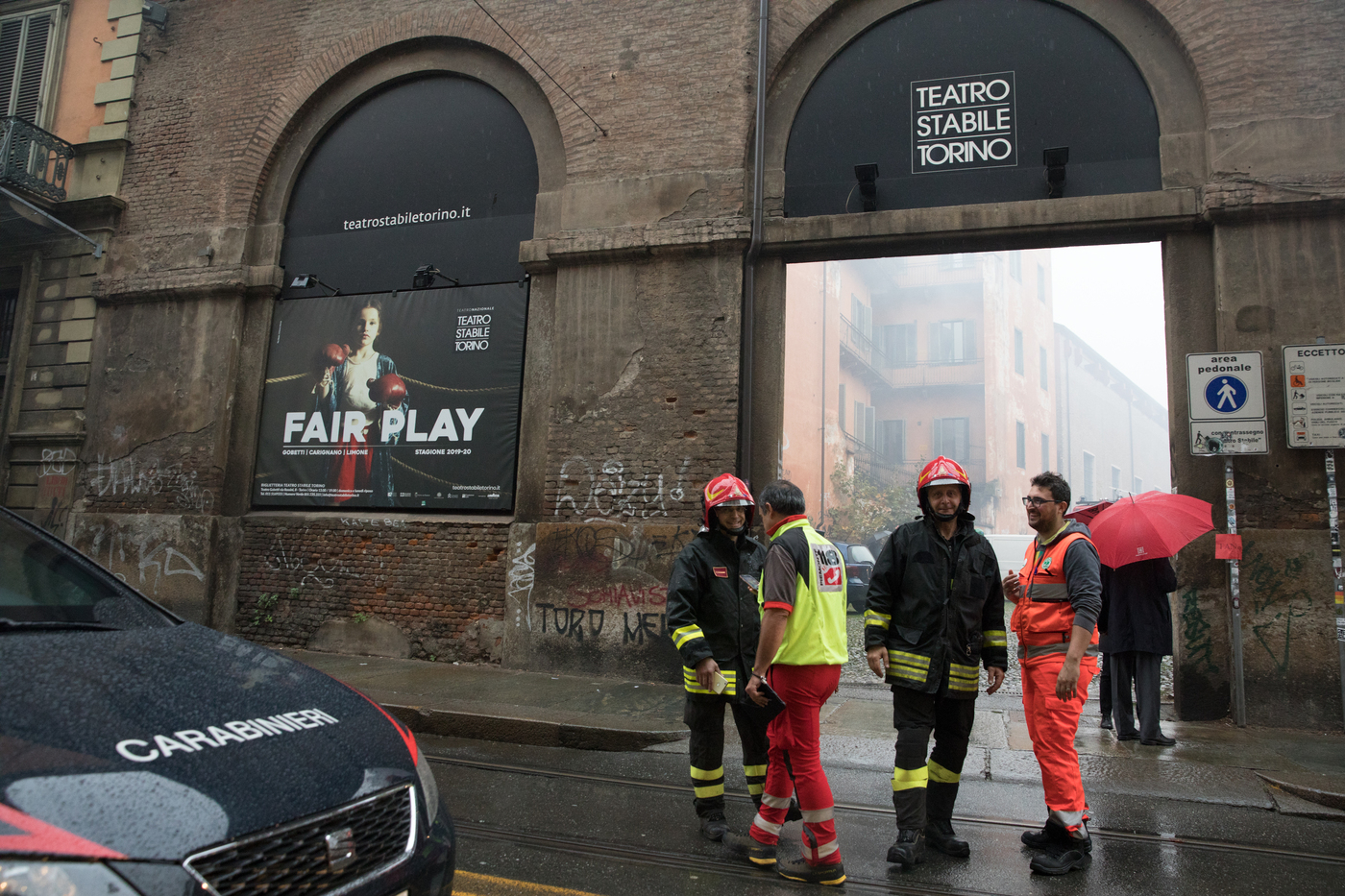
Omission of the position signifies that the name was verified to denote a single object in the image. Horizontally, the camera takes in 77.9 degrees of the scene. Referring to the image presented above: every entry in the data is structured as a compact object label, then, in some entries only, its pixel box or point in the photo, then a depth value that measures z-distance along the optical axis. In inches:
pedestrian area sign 296.7
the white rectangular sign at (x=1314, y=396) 292.4
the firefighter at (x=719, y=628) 169.3
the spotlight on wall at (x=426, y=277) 425.1
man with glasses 156.1
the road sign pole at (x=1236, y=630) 293.6
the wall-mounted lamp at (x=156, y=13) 484.4
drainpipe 360.8
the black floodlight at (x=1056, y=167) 346.0
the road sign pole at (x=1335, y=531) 285.9
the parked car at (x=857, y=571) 622.5
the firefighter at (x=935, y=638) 157.8
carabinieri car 66.4
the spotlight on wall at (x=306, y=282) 439.8
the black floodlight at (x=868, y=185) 367.6
